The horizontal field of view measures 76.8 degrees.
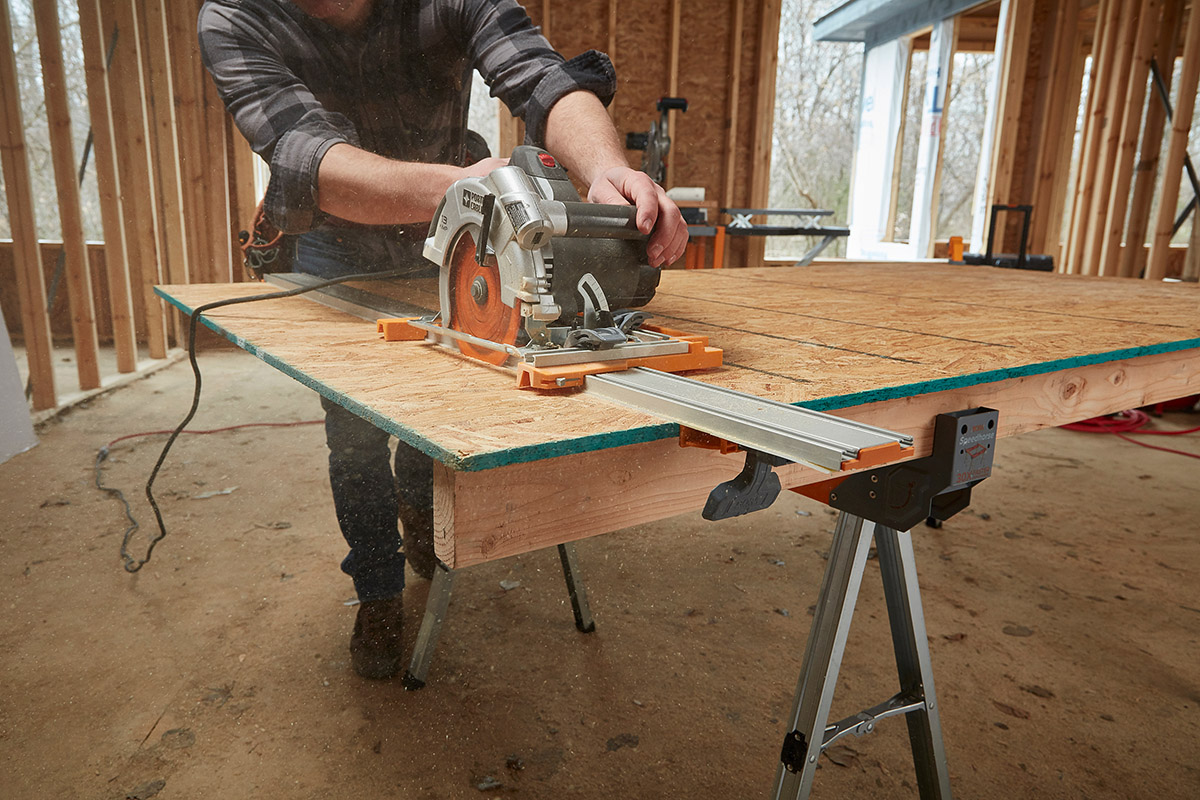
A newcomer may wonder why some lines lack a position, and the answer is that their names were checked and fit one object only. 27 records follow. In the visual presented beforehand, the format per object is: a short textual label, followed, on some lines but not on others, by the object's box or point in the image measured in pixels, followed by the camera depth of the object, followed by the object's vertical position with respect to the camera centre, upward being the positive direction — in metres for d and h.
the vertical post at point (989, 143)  5.55 +0.85
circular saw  0.76 -0.03
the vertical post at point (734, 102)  4.90 +0.97
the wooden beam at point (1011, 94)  5.43 +1.15
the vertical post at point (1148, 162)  4.44 +0.56
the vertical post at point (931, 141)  6.82 +1.02
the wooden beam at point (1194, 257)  4.28 +0.02
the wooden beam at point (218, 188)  2.51 +0.18
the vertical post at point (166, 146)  3.34 +0.42
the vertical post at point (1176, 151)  3.94 +0.58
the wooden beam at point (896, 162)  7.45 +0.90
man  1.06 +0.18
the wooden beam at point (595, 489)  0.59 -0.20
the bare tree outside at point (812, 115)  9.10 +1.66
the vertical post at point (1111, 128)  4.36 +0.76
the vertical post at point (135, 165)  3.39 +0.33
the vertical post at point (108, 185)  3.26 +0.23
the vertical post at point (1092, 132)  4.47 +0.74
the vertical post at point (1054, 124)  5.54 +1.00
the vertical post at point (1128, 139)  4.31 +0.68
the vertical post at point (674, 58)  4.67 +1.17
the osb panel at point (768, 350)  0.64 -0.13
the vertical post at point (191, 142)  2.67 +0.40
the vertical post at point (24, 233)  2.84 +0.01
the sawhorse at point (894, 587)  0.83 -0.43
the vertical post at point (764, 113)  5.00 +0.91
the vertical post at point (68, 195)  2.95 +0.17
